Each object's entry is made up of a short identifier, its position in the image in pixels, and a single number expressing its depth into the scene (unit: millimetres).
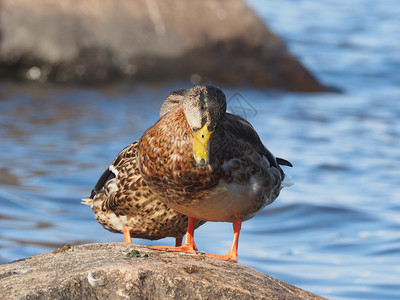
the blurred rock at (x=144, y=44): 28328
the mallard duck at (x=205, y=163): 9008
